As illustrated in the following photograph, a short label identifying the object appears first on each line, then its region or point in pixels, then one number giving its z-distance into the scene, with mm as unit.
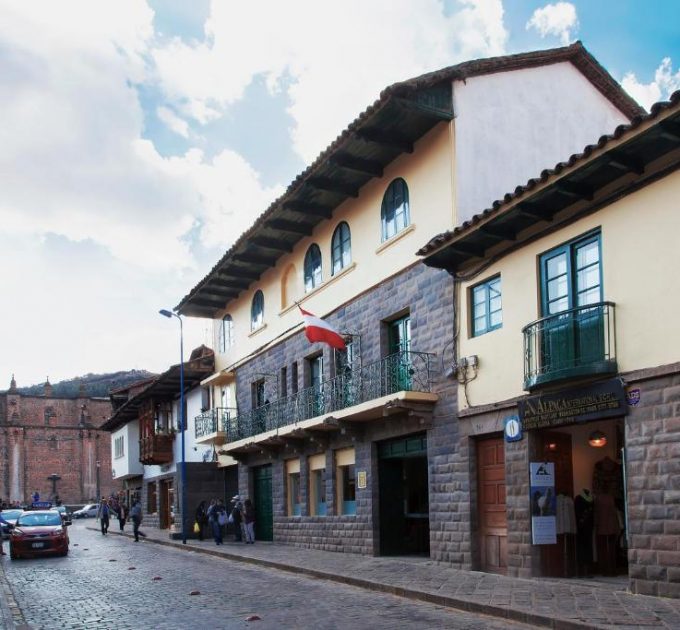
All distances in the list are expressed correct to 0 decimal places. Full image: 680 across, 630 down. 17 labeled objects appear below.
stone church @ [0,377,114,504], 69812
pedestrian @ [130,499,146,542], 31766
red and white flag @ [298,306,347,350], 18969
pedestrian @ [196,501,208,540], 29664
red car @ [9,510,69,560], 23578
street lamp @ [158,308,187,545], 30297
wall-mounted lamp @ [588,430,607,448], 14828
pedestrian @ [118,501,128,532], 38609
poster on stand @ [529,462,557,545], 14320
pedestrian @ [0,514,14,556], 24922
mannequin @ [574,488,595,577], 14906
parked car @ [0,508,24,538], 35094
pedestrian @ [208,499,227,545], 26547
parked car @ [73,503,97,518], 64750
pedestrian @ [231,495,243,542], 27102
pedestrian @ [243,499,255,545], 26041
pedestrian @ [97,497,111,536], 37688
